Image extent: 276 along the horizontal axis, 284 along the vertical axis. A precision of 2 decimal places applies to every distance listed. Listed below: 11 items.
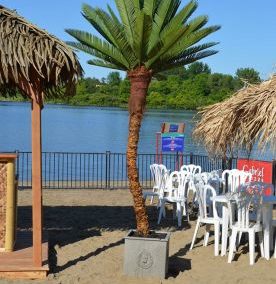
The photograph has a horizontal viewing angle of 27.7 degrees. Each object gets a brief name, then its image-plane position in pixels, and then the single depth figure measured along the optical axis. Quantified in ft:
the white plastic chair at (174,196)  35.65
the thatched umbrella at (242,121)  22.39
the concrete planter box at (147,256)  23.41
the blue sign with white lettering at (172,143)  54.54
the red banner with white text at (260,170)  44.68
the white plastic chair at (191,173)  37.54
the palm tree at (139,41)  24.99
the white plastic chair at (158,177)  38.73
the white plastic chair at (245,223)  26.25
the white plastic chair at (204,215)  27.91
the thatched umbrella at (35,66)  22.31
